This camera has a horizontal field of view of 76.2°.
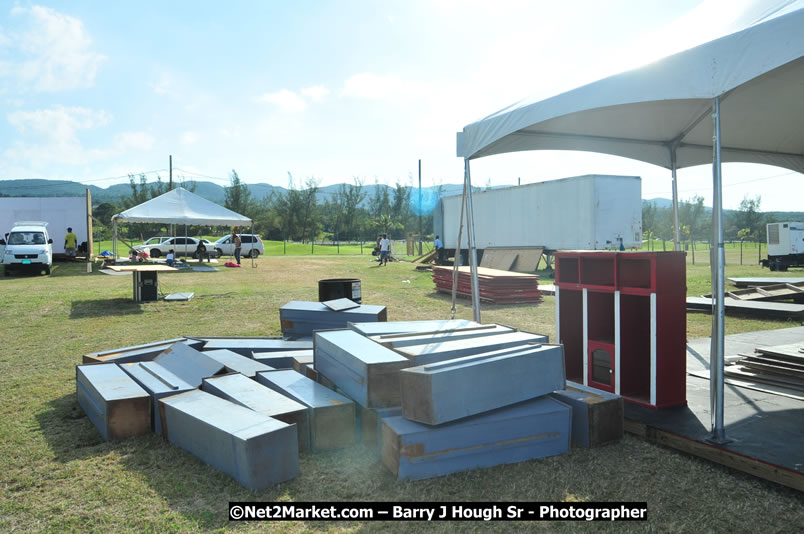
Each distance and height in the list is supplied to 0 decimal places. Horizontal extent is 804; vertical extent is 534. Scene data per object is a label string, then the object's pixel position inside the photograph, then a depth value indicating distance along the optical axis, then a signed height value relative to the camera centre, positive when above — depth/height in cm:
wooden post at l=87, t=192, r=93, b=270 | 2689 +120
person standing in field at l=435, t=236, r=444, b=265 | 2766 -30
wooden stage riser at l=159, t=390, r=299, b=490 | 320 -127
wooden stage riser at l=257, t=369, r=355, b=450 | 381 -127
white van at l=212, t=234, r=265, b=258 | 3338 +29
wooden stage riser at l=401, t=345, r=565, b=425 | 329 -94
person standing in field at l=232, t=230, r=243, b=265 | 2660 +40
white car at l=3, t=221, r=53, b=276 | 1992 +16
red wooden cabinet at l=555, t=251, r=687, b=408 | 441 -76
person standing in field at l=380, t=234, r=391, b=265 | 2650 -3
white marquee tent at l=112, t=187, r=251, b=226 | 2238 +176
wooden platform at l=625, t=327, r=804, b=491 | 326 -140
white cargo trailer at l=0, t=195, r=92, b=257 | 2731 +215
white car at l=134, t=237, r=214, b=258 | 3161 +25
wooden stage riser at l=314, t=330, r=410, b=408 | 374 -92
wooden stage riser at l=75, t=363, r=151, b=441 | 405 -126
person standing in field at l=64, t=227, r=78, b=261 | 2562 +50
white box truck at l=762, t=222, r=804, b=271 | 2486 -19
